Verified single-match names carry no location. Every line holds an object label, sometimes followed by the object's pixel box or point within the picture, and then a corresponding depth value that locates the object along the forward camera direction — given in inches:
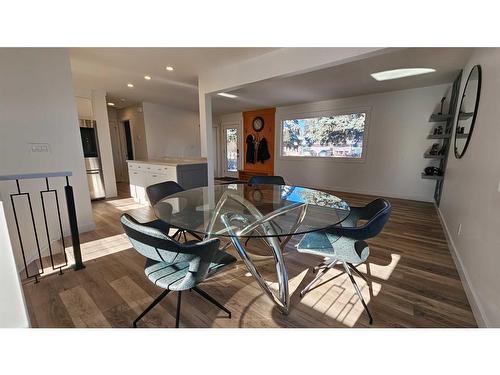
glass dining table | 57.5
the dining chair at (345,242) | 55.2
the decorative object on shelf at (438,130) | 153.7
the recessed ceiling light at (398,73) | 127.8
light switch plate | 90.6
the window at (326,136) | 201.9
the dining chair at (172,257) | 43.9
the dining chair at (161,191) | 86.0
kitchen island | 143.2
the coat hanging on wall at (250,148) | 281.6
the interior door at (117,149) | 265.1
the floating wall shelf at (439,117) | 143.7
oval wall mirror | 84.4
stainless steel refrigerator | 168.2
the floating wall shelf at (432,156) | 146.4
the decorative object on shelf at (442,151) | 146.5
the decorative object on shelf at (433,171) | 145.3
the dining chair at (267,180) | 120.7
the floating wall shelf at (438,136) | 136.8
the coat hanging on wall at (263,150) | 271.3
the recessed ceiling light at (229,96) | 189.2
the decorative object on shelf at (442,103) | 153.0
